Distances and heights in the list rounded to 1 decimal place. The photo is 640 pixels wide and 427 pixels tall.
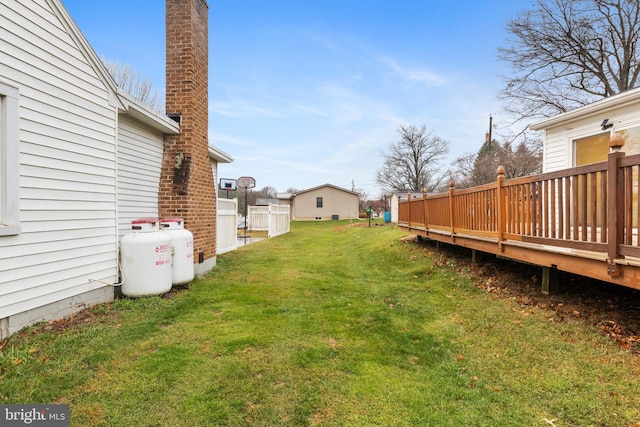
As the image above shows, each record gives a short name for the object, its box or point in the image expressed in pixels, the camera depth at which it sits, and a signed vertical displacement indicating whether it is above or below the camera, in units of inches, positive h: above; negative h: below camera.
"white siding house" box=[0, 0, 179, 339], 120.2 +20.0
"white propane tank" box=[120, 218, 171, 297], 176.2 -27.1
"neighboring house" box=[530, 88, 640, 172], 233.1 +65.3
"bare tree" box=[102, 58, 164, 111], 767.7 +324.4
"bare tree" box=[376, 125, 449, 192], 1531.7 +251.4
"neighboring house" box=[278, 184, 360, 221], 1384.1 +30.5
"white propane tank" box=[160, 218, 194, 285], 198.5 -23.4
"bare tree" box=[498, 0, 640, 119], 558.3 +289.9
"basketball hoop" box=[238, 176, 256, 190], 629.0 +58.1
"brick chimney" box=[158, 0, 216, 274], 234.7 +70.8
